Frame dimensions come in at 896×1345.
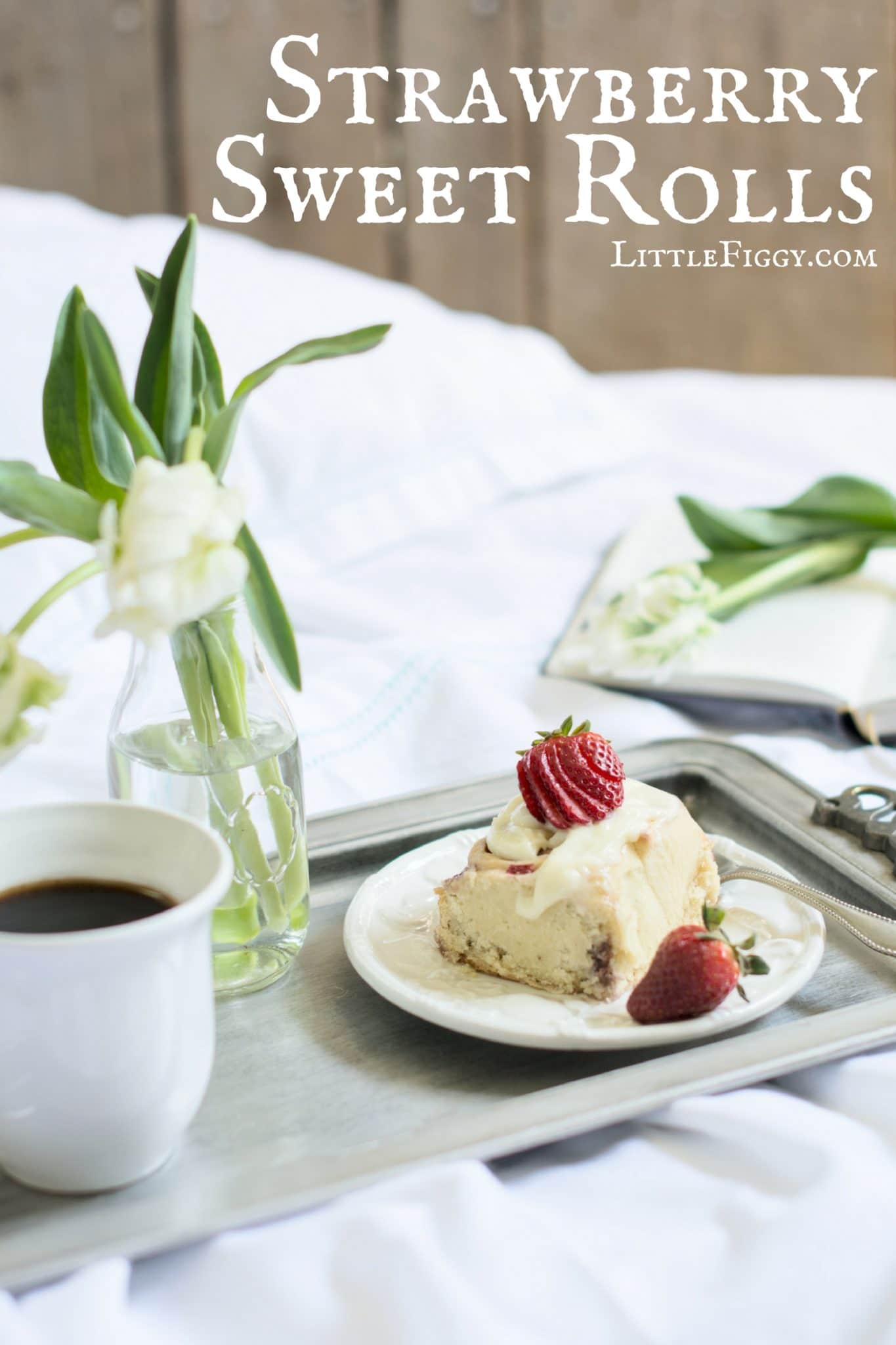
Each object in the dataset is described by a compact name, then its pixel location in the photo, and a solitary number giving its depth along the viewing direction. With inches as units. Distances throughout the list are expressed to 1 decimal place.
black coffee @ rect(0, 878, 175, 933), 26.2
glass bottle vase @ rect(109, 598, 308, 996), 28.9
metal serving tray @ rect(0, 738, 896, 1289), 25.0
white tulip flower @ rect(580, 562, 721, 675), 39.7
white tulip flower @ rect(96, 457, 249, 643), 23.4
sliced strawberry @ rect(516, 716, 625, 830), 29.0
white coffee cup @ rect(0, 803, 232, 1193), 24.6
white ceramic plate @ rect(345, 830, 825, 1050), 27.1
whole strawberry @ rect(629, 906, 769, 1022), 27.0
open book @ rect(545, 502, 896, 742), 39.1
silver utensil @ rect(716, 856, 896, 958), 29.3
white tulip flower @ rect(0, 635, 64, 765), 24.0
